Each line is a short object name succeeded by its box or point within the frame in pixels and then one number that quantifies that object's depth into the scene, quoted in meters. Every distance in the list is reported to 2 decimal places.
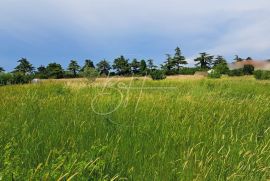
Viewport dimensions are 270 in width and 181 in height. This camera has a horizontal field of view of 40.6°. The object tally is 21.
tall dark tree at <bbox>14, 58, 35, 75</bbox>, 71.56
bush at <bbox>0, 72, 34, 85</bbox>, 34.28
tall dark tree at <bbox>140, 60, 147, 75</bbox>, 68.95
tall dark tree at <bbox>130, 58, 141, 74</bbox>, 69.00
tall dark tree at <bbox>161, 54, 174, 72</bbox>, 69.62
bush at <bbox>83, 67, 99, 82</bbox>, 32.99
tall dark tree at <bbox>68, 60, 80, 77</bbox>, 70.19
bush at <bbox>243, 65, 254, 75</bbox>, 57.03
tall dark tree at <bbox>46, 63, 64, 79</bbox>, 66.62
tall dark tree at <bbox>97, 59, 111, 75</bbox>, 68.91
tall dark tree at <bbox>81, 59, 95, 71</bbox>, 66.71
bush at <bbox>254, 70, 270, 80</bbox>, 36.54
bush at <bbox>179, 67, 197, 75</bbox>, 60.44
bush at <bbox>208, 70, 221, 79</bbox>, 38.15
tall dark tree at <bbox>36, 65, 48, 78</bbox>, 66.05
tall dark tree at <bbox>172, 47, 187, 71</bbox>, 70.27
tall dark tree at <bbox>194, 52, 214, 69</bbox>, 74.36
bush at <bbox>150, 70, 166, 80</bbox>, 36.93
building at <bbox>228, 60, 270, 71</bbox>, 69.43
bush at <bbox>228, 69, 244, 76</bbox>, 52.72
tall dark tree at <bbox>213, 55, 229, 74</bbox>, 57.88
